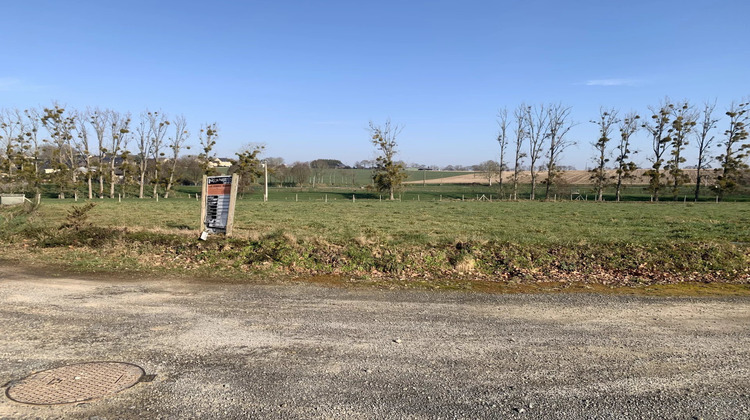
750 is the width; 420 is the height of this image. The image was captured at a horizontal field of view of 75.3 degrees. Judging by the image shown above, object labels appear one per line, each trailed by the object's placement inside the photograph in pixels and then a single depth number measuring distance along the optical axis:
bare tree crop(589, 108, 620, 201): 62.45
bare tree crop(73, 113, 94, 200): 56.94
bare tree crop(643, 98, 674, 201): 58.59
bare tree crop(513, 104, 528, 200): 65.46
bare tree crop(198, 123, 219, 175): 64.12
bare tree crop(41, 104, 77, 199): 54.31
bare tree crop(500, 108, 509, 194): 67.94
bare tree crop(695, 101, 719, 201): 59.81
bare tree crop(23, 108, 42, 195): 50.31
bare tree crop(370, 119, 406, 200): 60.22
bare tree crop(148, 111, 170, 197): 64.56
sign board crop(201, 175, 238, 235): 12.71
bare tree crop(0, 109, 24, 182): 52.32
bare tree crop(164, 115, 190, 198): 63.03
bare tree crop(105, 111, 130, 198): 60.78
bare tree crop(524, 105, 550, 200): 64.47
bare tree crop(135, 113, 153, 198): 63.17
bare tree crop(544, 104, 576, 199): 62.33
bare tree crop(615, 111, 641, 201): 61.22
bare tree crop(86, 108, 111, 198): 59.50
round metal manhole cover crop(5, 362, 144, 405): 3.96
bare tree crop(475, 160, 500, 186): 91.50
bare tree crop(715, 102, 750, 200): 57.00
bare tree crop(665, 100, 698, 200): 59.44
